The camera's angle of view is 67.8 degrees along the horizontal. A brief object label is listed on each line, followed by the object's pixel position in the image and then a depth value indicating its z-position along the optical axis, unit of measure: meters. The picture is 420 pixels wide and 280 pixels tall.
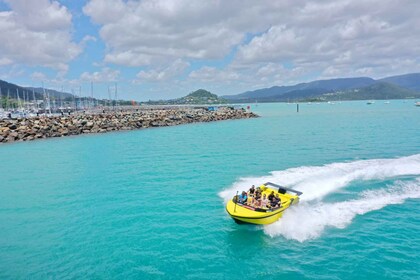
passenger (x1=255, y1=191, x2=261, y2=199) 22.52
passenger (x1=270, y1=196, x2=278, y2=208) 21.61
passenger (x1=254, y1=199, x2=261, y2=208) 21.53
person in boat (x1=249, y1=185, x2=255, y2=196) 23.42
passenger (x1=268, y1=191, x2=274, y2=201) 22.36
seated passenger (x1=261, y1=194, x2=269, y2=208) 21.49
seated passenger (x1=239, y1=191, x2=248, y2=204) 21.89
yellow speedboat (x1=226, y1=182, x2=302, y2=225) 20.11
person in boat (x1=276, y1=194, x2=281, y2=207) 21.70
